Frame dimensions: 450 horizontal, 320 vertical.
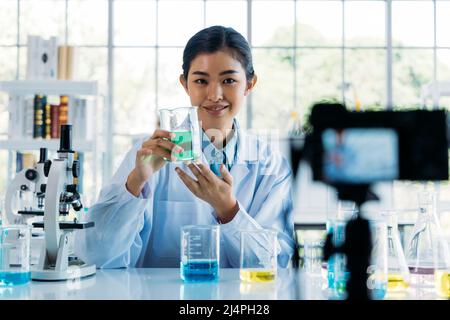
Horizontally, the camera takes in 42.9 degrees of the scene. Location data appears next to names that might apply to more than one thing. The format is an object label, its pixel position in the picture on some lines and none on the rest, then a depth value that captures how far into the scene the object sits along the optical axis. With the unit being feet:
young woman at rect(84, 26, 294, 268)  5.09
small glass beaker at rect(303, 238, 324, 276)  4.25
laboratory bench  3.42
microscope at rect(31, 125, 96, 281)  4.16
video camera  2.05
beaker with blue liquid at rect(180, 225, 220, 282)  4.04
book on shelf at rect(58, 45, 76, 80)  12.99
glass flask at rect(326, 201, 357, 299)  2.16
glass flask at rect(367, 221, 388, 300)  3.42
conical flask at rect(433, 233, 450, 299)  3.59
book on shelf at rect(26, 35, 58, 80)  12.91
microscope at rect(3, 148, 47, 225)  9.00
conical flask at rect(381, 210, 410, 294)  3.67
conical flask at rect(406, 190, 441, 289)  3.94
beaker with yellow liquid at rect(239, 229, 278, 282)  4.00
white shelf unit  12.46
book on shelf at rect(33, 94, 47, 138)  12.61
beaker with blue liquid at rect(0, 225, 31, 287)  3.89
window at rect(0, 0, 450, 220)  15.51
